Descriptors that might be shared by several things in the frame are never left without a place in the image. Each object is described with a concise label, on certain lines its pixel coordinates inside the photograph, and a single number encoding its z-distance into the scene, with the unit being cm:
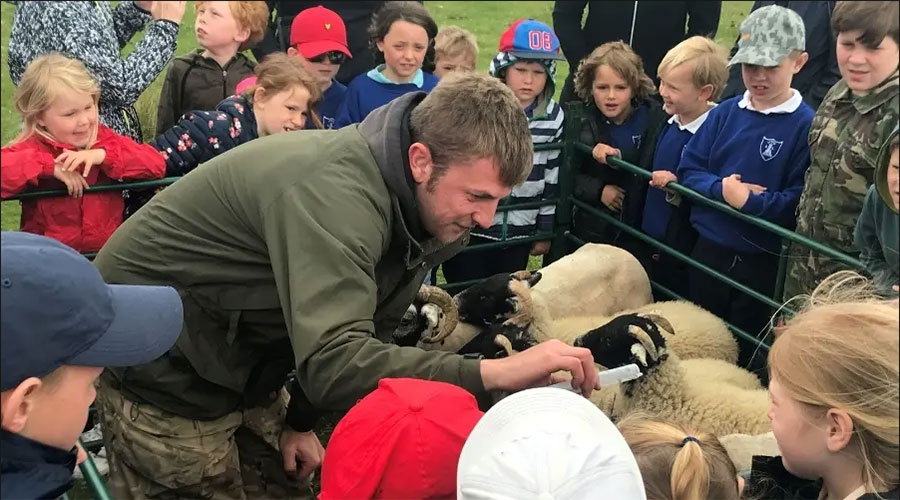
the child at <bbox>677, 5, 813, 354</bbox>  372
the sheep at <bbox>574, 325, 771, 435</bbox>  302
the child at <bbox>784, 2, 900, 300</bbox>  303
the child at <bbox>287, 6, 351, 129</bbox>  468
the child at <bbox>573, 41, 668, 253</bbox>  443
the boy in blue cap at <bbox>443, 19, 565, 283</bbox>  445
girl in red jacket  321
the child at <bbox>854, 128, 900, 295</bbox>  222
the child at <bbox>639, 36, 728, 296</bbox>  425
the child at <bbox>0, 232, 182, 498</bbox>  122
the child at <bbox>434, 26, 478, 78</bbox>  552
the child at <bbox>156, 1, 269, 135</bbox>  436
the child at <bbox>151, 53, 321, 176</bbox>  366
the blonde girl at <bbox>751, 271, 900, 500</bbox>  168
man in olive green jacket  202
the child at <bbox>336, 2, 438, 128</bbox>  466
